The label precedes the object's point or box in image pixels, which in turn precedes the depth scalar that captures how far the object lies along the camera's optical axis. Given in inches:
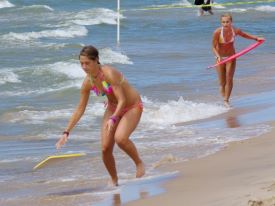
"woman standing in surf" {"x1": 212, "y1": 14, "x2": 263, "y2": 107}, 894.4
